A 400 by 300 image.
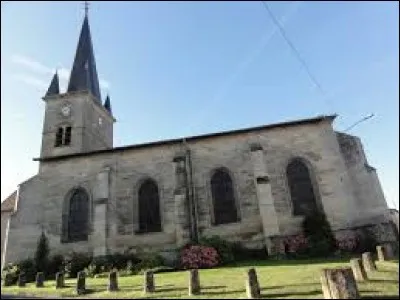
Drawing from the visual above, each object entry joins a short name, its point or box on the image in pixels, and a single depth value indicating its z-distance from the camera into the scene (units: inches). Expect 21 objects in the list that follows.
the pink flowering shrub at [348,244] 709.3
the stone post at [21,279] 702.0
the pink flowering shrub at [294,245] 725.9
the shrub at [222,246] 722.8
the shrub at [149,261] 733.3
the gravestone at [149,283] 429.4
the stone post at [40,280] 618.0
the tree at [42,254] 818.8
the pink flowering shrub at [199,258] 698.2
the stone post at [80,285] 478.8
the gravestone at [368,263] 427.5
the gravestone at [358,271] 376.7
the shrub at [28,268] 786.2
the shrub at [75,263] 780.6
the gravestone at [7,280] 764.6
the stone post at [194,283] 392.5
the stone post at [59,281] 557.3
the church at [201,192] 792.3
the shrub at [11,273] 776.3
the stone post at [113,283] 468.4
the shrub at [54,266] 805.2
